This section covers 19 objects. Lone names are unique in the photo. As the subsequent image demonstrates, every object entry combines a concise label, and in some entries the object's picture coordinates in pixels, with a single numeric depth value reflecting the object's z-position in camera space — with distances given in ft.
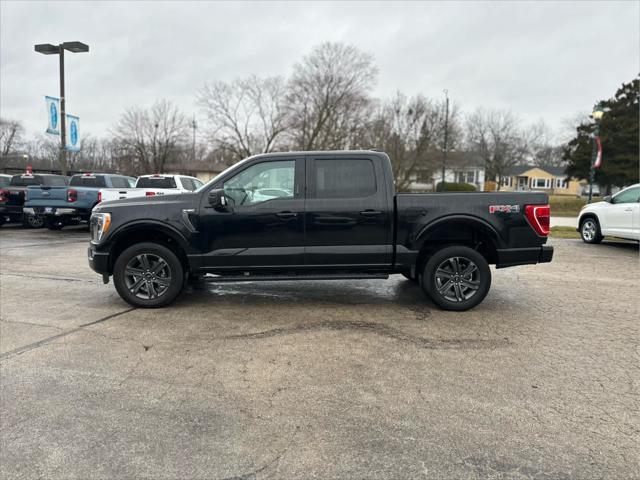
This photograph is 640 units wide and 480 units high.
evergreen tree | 124.16
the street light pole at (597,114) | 64.81
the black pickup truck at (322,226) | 17.49
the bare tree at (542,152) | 246.82
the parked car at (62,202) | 44.19
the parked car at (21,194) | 47.91
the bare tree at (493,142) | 212.43
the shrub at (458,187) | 138.92
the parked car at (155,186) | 38.97
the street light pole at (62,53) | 55.42
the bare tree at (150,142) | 150.30
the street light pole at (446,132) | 127.05
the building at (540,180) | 252.21
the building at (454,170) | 131.34
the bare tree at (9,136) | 204.23
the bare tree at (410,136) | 127.85
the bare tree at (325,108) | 122.81
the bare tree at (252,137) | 127.65
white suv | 34.45
